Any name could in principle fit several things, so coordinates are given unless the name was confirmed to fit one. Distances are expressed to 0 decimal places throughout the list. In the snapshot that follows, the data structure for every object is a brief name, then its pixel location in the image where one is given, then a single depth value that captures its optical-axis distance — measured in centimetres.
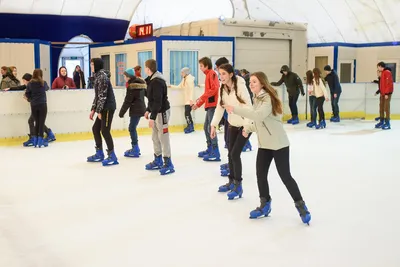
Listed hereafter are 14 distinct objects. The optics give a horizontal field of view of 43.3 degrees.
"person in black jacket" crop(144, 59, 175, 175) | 673
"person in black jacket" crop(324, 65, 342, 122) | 1348
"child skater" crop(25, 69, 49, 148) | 939
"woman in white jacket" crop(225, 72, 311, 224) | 454
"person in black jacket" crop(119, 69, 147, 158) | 796
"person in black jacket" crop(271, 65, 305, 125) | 1341
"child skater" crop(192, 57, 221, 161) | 716
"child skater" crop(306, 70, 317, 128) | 1263
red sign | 1636
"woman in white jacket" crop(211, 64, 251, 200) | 549
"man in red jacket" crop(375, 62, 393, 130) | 1196
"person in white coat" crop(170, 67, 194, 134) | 1153
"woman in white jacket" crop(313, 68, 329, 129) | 1242
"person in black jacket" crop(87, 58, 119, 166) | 734
